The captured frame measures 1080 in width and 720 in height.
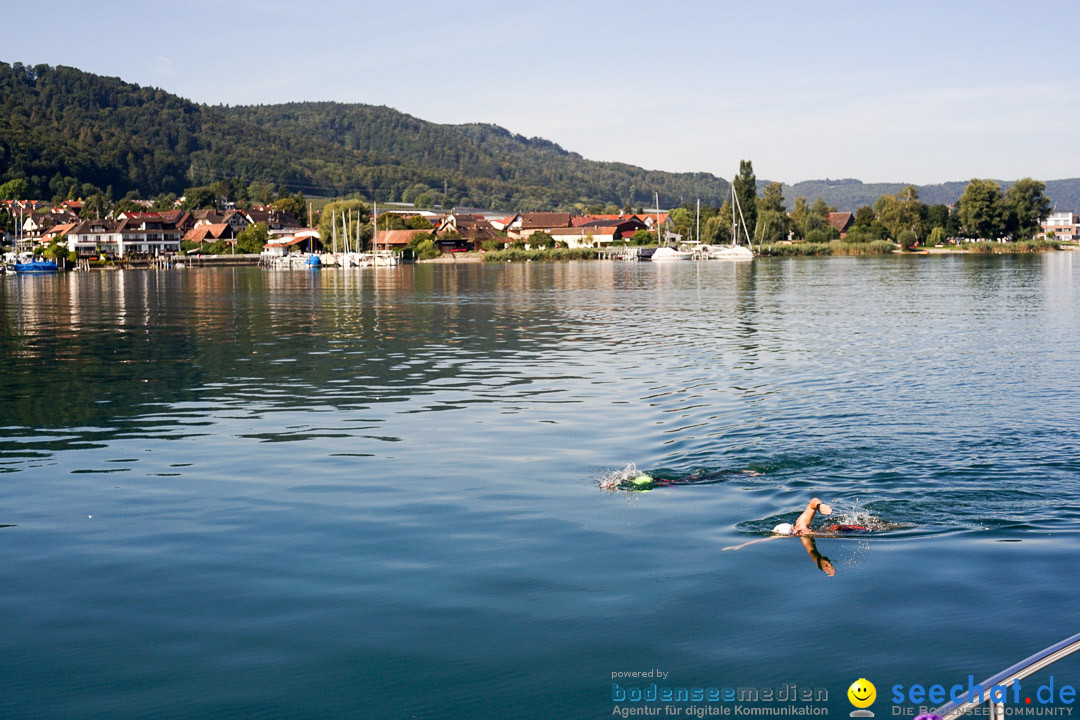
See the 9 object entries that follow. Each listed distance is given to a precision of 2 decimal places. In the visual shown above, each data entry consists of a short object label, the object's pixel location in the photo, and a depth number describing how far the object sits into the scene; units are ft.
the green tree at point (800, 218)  626.64
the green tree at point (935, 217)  632.79
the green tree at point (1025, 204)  604.90
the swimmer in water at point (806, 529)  46.16
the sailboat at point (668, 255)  577.02
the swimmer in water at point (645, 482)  56.49
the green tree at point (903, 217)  617.62
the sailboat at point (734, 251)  541.75
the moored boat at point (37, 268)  467.93
